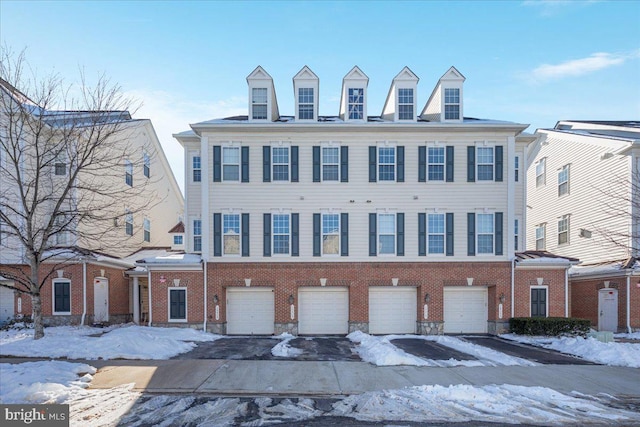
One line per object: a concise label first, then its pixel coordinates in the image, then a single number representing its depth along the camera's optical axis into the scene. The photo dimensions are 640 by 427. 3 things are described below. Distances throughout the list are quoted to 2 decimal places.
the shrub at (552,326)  19.22
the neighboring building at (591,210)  21.89
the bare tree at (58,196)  14.90
